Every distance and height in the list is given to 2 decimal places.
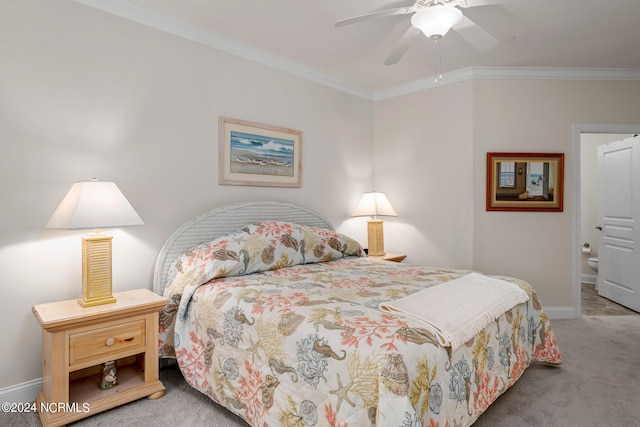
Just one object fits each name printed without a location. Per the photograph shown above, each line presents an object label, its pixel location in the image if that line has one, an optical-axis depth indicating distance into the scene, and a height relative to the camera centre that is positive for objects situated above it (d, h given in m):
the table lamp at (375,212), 3.93 -0.05
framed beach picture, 3.05 +0.46
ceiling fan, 2.08 +1.07
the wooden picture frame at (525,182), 3.71 +0.27
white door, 4.05 -0.14
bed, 1.40 -0.57
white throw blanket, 1.59 -0.47
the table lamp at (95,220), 2.01 -0.08
